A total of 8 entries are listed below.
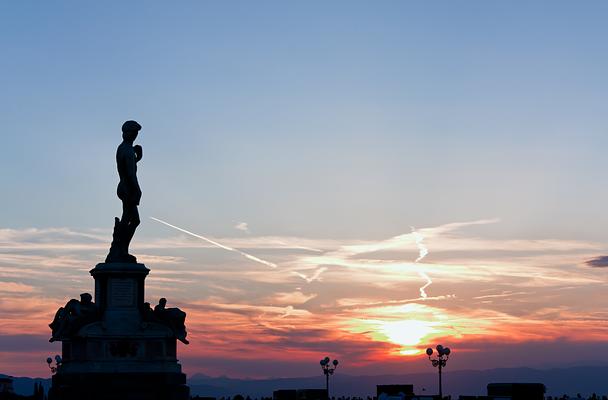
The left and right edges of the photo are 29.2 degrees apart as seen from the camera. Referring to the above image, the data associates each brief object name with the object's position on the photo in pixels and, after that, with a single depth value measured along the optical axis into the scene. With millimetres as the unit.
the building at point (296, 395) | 54375
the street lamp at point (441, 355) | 61250
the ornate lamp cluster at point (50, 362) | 70812
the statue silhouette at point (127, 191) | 46469
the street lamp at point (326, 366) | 67312
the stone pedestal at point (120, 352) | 44031
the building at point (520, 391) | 49562
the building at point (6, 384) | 80625
